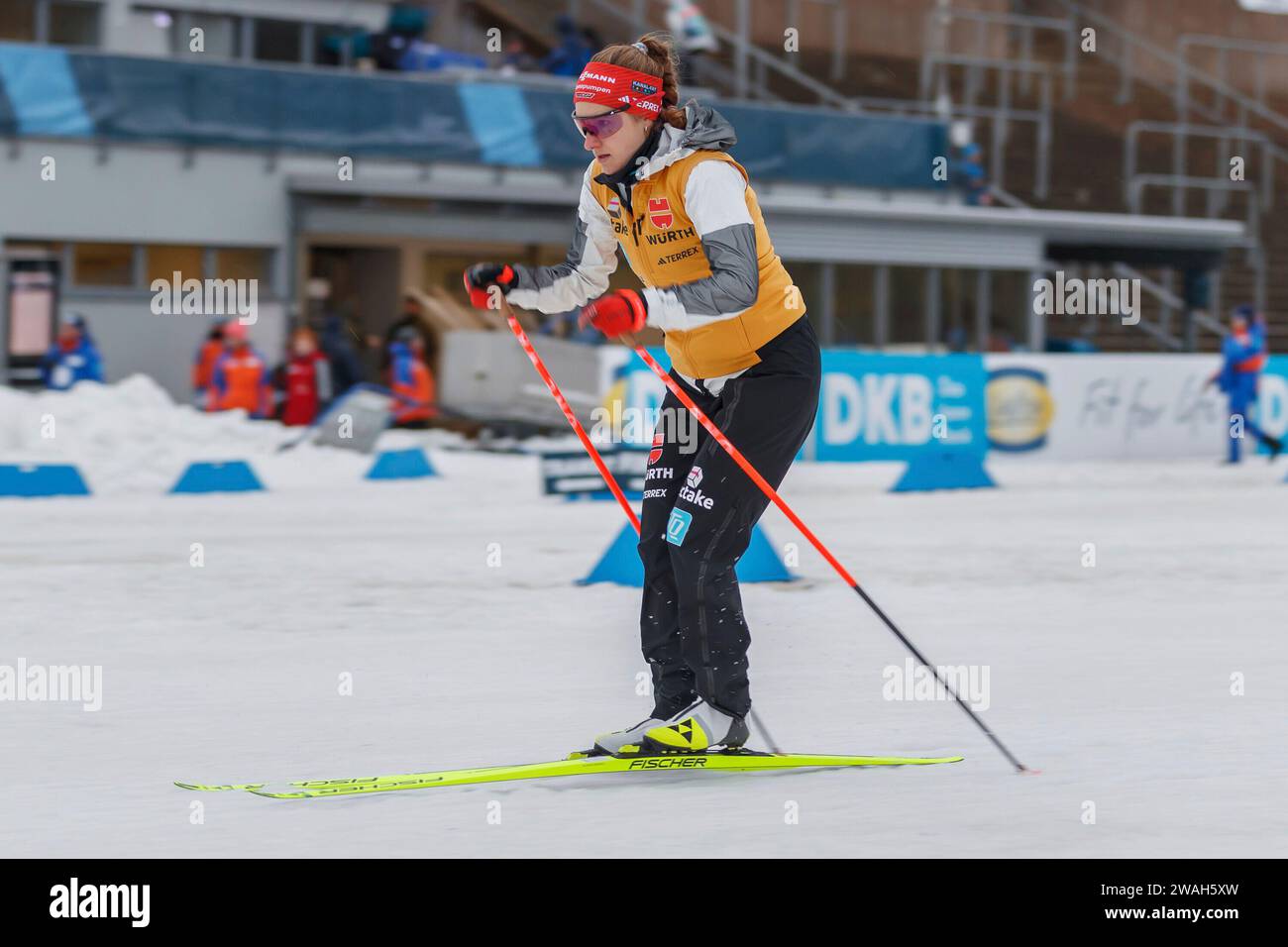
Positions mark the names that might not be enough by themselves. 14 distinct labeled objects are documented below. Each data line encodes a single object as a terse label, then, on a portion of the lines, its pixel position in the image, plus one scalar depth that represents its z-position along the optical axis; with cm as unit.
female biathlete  426
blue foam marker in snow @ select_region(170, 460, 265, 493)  1384
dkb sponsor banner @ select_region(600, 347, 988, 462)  1720
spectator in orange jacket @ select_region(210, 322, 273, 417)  1761
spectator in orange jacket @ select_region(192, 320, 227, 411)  1817
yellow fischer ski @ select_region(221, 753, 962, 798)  430
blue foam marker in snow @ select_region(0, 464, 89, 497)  1316
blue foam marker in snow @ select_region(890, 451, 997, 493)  1506
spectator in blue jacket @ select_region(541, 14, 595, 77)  2436
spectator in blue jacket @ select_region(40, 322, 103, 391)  1695
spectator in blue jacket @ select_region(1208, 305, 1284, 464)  1856
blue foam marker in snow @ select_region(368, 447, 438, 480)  1534
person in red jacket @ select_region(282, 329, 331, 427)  1766
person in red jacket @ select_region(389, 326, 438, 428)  1838
